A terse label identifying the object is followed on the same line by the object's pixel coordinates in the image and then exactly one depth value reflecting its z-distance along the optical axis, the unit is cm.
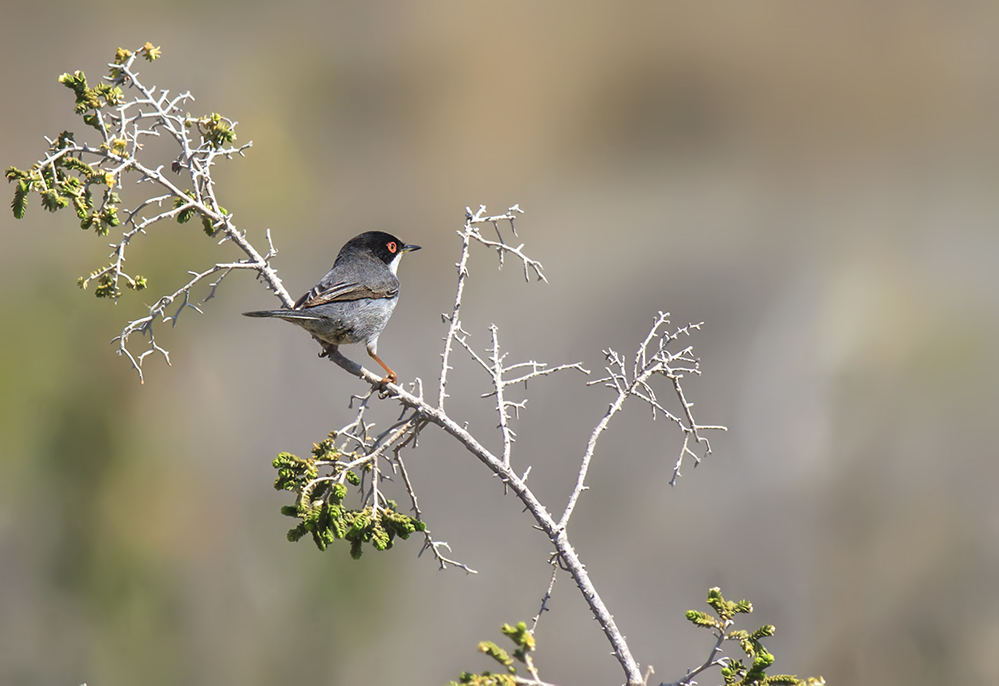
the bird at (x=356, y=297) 882
